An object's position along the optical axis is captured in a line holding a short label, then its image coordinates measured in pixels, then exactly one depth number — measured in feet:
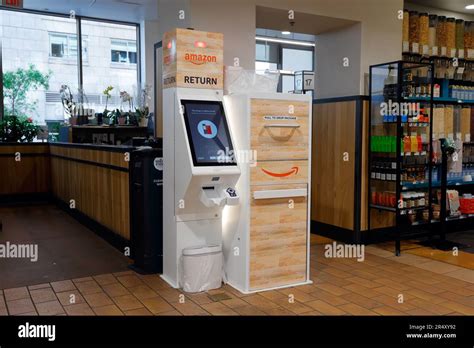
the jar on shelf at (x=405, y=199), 16.29
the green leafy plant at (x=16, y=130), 25.85
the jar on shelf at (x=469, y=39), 20.56
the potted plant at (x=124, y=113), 23.34
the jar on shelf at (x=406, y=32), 18.75
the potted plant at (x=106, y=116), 23.68
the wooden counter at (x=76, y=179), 15.47
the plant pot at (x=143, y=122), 23.31
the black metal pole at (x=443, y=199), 16.80
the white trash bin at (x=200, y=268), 11.81
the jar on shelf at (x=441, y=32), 19.76
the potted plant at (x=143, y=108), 23.22
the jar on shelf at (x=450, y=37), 19.80
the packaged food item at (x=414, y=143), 16.33
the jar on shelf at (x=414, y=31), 18.98
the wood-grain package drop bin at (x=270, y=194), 11.67
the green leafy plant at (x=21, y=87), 27.14
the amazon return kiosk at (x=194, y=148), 11.44
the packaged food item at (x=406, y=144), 16.15
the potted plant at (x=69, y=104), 23.67
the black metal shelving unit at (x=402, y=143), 16.03
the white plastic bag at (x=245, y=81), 12.10
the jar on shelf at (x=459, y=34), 20.45
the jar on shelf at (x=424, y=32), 19.04
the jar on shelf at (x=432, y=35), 19.39
